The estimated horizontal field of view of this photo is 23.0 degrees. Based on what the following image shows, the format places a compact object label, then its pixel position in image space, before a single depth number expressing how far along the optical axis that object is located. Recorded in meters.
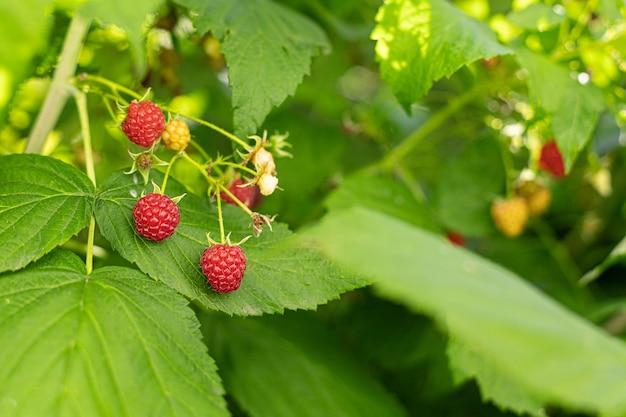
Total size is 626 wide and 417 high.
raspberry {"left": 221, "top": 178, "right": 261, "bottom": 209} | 0.67
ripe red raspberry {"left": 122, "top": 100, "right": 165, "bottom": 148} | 0.62
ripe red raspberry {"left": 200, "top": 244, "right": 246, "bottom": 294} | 0.60
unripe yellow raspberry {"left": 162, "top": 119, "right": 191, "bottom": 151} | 0.64
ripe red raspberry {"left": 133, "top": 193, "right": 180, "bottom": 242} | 0.60
